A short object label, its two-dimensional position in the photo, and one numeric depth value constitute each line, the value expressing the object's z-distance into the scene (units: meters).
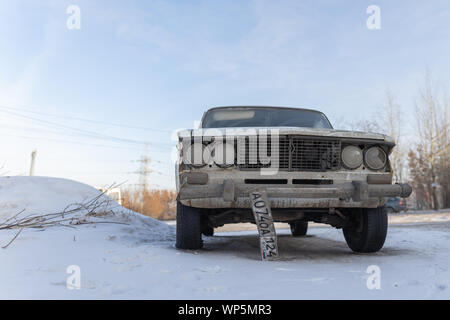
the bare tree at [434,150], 27.41
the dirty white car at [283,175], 2.71
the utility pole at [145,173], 37.69
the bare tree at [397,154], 26.46
